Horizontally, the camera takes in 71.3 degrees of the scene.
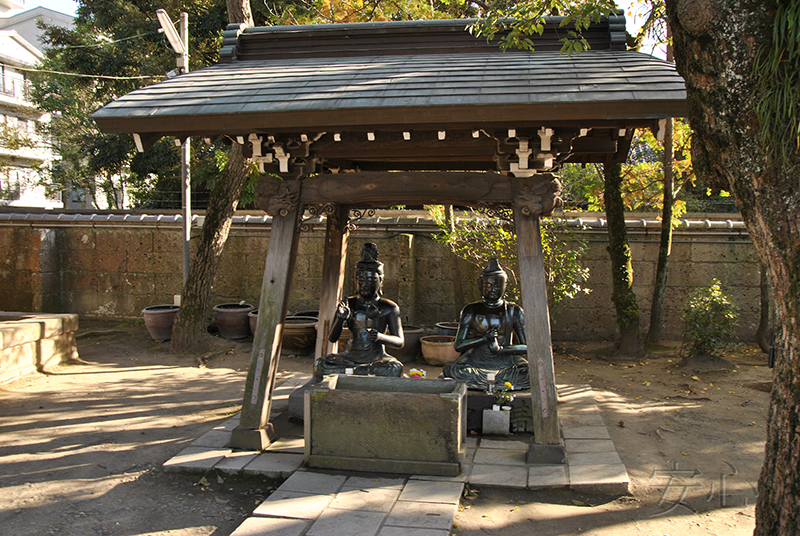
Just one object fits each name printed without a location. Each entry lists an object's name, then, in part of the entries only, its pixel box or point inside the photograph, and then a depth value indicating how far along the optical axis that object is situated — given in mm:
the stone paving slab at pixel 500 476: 4441
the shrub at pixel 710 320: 8141
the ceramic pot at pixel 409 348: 8891
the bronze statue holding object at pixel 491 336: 5867
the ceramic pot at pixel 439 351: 8570
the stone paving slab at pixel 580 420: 5801
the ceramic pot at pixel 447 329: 9166
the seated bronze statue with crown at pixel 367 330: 5996
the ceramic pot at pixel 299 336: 9297
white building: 25328
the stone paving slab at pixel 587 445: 5082
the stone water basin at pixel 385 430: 4391
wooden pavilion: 4352
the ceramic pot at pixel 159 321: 9742
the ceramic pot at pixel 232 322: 9969
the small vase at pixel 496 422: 5504
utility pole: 9711
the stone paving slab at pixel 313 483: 4234
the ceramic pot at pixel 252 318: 9837
